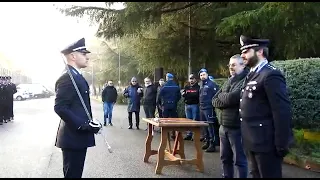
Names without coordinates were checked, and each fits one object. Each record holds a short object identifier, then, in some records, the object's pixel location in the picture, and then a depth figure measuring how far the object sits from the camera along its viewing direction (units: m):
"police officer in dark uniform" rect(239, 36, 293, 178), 2.58
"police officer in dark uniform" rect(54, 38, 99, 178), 2.85
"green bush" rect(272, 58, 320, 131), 5.30
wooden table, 4.63
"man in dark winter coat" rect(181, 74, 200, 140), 7.65
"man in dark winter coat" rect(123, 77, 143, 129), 9.93
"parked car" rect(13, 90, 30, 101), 31.76
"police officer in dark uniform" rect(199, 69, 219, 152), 6.41
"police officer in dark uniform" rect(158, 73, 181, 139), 8.12
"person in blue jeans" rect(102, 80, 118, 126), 10.74
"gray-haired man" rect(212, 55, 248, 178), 3.80
